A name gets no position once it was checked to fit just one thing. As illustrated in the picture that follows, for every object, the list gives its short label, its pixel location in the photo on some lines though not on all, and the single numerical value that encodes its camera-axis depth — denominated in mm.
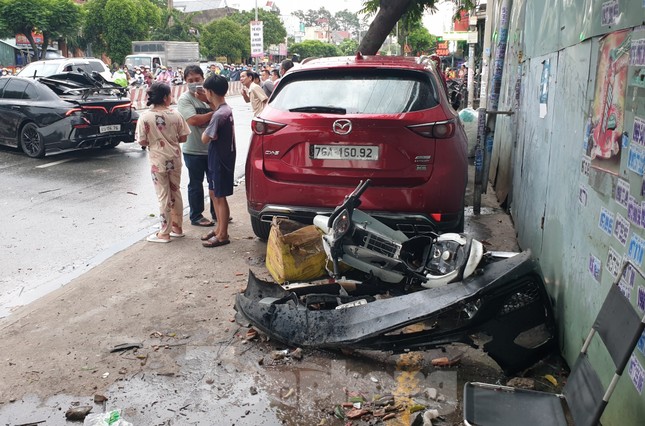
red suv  4891
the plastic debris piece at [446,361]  3759
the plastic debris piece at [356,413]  3225
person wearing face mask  6633
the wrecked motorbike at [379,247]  4145
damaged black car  11555
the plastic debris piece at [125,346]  4020
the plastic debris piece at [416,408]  3264
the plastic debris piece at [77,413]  3234
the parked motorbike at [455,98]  6989
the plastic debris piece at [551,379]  3484
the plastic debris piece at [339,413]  3239
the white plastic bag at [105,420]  3155
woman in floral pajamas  6215
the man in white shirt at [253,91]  10141
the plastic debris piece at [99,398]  3395
